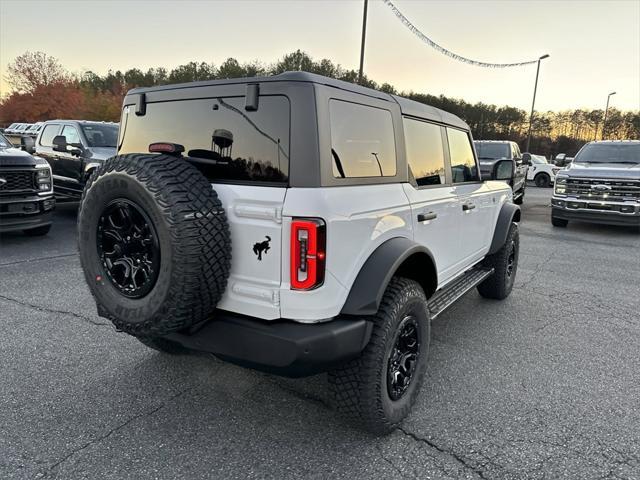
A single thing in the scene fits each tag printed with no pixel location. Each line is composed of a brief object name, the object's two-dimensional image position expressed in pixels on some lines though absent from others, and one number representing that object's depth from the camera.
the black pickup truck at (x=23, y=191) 6.60
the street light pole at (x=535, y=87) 29.17
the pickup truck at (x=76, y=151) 9.02
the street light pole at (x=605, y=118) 51.71
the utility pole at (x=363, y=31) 15.40
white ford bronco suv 2.10
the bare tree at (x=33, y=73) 49.47
